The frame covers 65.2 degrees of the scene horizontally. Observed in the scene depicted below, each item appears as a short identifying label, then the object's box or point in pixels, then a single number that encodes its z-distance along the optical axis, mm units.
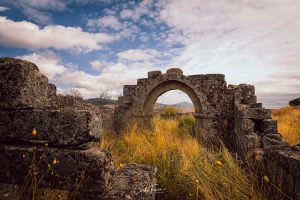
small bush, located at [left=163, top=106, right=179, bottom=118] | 18027
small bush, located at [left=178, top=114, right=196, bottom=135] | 10936
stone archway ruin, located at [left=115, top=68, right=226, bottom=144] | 8617
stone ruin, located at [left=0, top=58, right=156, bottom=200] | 2061
